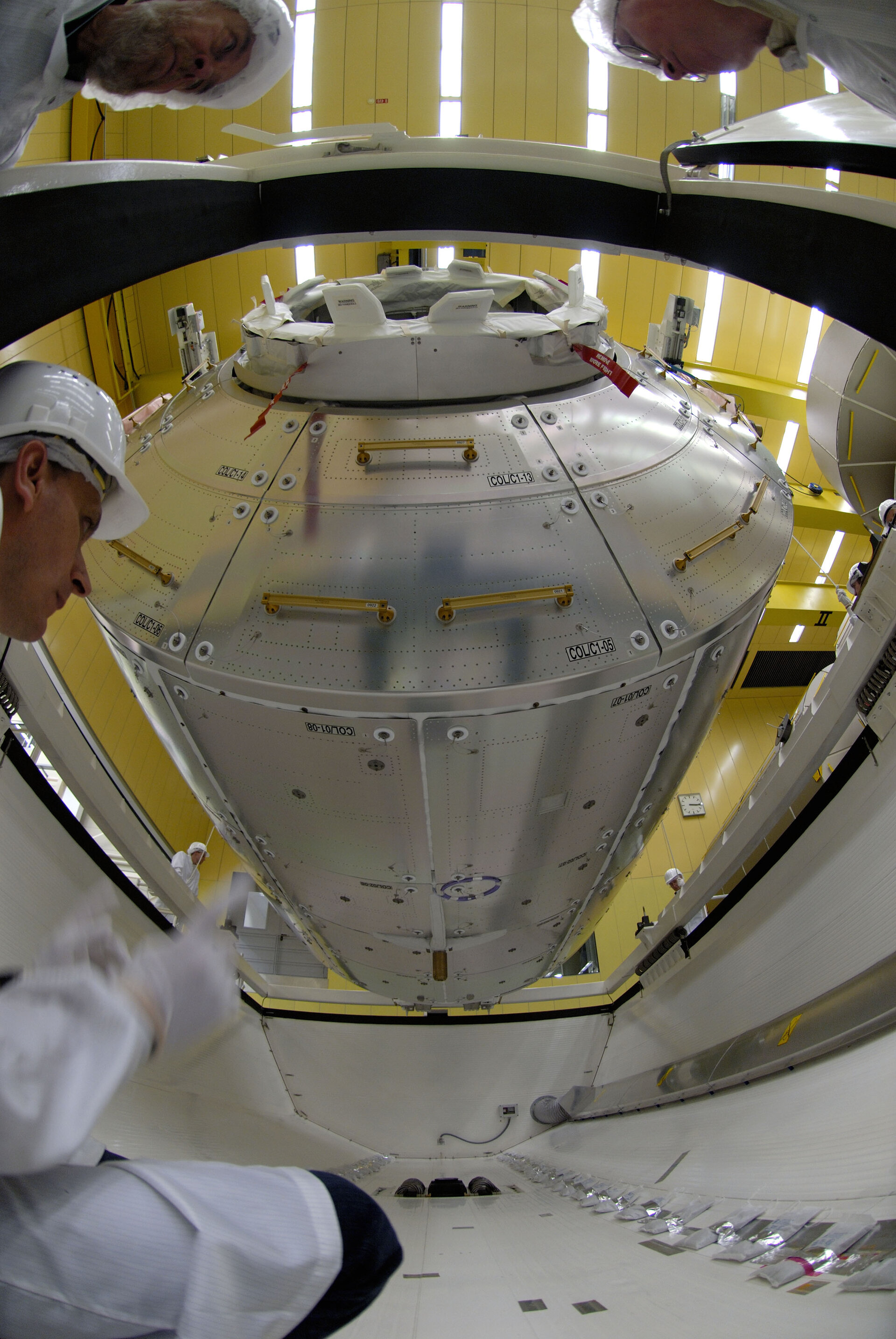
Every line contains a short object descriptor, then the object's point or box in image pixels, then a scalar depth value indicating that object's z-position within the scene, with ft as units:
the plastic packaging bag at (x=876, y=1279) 6.81
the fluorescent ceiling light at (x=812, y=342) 37.29
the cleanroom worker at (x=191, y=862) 21.01
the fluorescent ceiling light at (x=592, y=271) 36.29
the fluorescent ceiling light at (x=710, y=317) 36.99
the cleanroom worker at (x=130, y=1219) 4.40
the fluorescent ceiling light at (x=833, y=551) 42.29
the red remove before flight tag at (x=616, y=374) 11.69
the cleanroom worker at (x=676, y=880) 22.62
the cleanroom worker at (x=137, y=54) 6.58
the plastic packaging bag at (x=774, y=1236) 9.09
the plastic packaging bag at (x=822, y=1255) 7.96
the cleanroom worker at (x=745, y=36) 6.46
